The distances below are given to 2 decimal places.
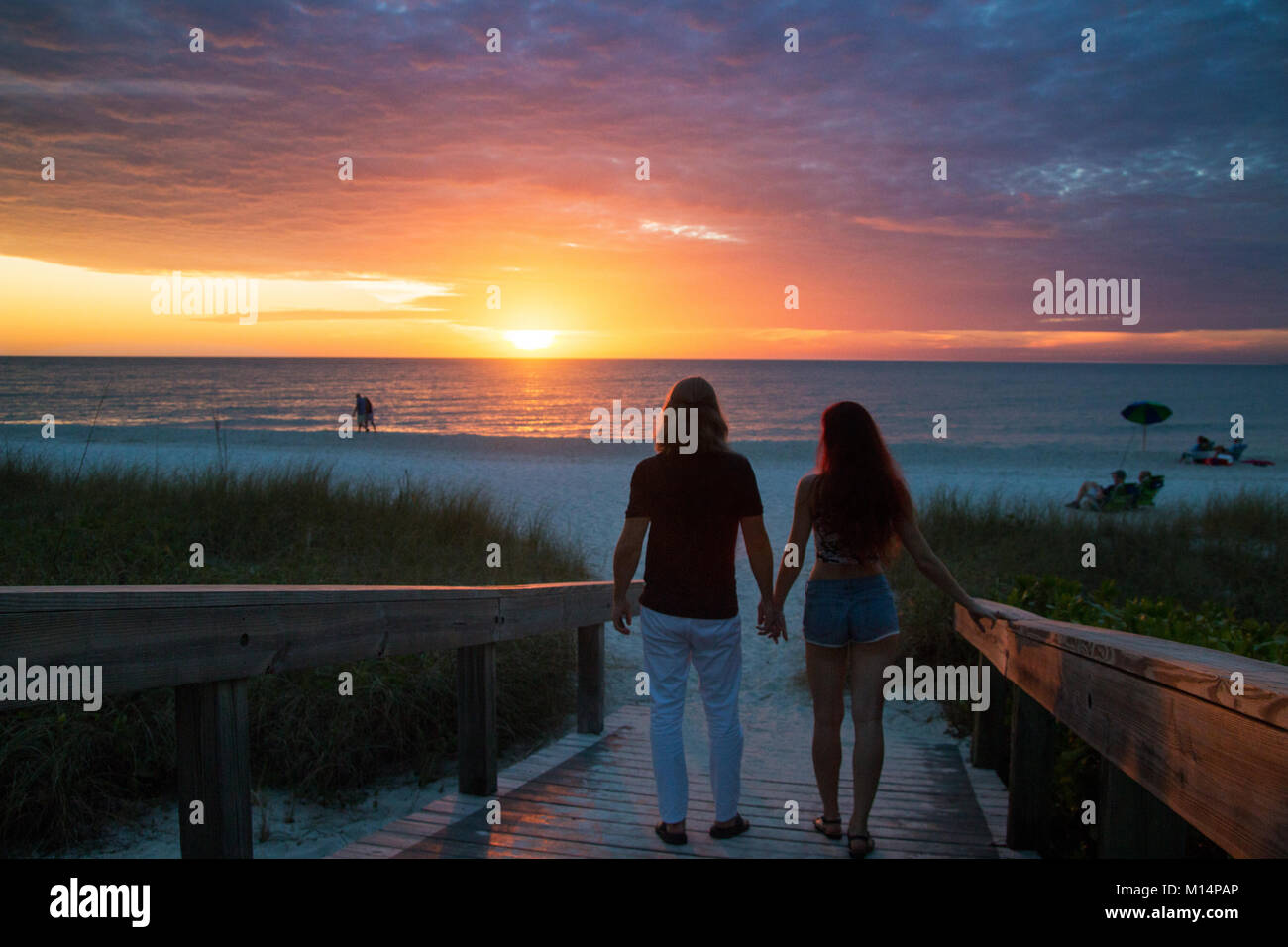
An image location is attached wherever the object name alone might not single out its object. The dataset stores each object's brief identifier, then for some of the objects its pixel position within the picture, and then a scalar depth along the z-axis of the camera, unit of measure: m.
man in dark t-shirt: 3.86
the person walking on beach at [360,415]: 40.84
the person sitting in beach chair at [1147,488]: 17.38
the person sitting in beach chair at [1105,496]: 16.98
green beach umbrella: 25.53
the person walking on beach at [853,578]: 3.86
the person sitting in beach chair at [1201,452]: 30.70
